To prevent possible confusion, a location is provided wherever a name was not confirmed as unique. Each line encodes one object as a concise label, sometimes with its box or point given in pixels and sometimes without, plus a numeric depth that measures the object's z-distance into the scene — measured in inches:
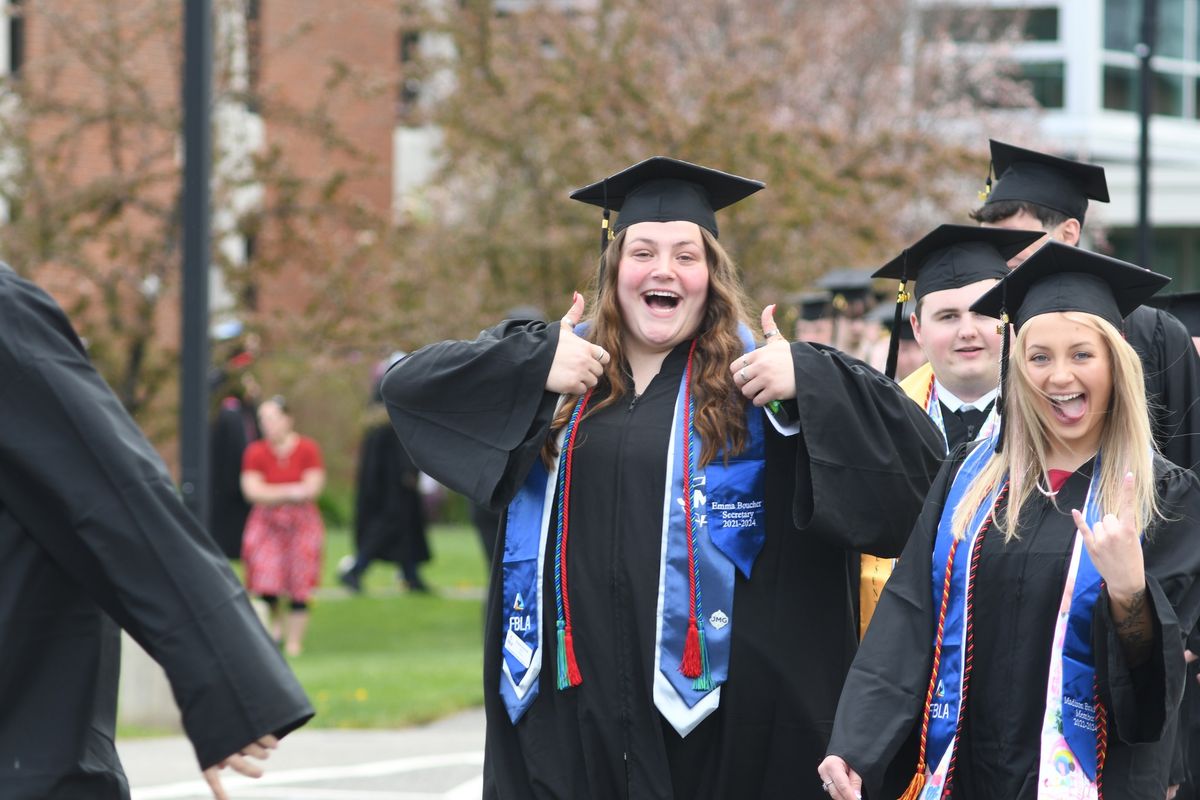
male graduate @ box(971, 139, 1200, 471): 401.1
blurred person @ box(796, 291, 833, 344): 707.4
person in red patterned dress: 1059.3
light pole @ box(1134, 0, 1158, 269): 1161.4
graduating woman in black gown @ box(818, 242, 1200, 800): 316.2
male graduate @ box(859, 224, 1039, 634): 421.4
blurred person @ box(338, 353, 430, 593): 1378.0
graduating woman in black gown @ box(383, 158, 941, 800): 366.3
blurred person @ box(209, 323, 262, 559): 1316.4
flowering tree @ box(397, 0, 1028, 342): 1099.9
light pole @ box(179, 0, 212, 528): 767.1
